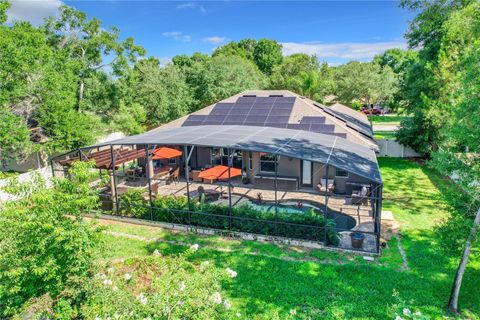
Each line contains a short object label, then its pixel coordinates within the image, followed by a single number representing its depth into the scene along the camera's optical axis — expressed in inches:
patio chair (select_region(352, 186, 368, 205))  645.4
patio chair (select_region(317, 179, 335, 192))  706.5
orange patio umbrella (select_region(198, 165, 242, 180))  629.9
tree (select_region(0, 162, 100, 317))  241.9
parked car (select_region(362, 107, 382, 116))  2348.2
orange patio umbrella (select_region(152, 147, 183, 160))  803.8
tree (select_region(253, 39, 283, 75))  3026.6
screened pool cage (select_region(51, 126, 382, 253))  490.6
